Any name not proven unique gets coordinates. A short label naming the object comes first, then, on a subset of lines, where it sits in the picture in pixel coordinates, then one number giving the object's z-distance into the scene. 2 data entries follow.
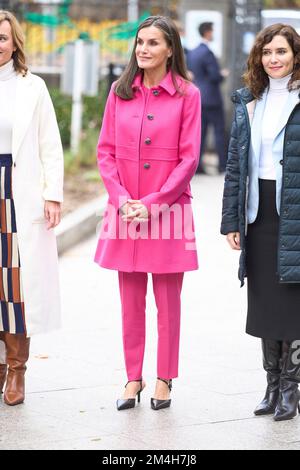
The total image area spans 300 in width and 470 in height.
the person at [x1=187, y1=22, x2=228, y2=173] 33.59
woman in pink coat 11.98
